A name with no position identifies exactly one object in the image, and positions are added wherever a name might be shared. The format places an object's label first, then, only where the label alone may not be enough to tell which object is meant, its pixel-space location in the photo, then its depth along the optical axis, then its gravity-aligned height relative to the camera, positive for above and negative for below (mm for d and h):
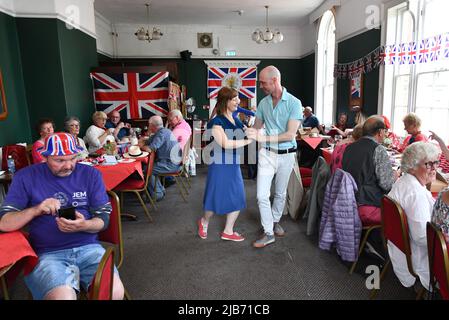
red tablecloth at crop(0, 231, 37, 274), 1291 -577
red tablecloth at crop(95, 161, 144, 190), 3061 -625
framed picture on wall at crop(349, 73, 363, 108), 6023 +177
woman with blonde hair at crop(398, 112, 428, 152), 3465 -309
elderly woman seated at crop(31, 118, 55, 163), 3662 -195
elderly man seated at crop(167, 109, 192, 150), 4410 -307
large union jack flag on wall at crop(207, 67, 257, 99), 9656 +776
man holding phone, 1474 -502
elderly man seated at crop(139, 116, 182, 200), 3990 -588
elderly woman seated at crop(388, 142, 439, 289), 1691 -552
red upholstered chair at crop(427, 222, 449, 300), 1251 -649
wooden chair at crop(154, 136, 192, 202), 4152 -938
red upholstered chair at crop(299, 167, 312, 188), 3498 -840
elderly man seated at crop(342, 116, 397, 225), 2346 -520
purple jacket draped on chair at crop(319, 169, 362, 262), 2283 -818
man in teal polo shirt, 2645 -291
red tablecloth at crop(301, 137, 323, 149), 5195 -642
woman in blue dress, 2611 -502
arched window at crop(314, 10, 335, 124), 7804 +821
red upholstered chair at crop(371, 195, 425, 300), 1663 -689
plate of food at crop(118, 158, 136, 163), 3346 -553
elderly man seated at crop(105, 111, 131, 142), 5156 -287
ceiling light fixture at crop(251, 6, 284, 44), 7676 +1590
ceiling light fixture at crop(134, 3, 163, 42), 7336 +1664
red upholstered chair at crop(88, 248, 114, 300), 1064 -591
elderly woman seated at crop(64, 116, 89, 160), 3974 -207
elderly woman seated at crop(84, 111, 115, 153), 4480 -367
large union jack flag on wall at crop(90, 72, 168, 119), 6092 +270
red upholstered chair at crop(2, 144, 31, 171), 3600 -503
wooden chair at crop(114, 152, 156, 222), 3402 -824
